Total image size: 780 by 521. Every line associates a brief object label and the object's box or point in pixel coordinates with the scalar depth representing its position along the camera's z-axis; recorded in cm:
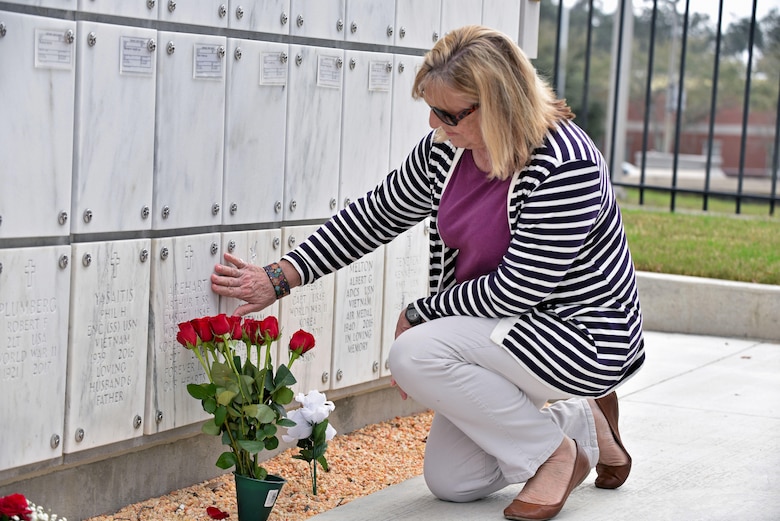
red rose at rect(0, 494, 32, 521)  236
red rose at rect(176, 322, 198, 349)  304
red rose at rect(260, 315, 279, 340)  310
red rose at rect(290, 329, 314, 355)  318
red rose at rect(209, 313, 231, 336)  304
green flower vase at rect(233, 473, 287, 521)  307
